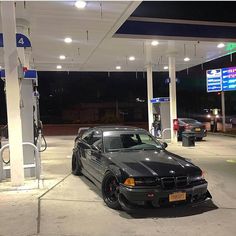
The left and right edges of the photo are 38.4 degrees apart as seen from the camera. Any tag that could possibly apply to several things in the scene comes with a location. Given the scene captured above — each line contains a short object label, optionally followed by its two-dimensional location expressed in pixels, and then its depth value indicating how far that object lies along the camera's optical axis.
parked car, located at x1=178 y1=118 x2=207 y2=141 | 18.42
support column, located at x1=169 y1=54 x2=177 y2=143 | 17.39
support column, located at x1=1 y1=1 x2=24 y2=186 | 7.27
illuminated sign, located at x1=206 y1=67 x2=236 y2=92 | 22.27
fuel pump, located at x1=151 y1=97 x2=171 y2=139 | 18.45
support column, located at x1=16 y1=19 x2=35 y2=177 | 8.70
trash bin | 15.59
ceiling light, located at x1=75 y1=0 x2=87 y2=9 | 8.70
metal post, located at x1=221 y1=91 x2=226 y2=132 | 23.72
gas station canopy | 9.46
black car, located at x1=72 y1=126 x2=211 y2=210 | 5.43
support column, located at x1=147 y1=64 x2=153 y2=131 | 20.28
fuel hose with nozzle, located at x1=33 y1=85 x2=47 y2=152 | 9.13
